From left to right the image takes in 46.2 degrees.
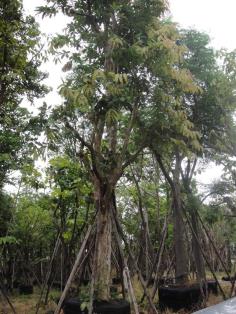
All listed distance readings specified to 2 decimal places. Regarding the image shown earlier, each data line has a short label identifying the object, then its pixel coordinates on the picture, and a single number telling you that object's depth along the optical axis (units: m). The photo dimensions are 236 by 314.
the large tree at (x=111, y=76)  3.74
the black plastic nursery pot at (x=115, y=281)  9.68
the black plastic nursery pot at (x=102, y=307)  3.74
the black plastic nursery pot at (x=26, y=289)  8.96
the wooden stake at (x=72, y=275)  4.03
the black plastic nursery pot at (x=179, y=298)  5.26
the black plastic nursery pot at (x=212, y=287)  6.38
